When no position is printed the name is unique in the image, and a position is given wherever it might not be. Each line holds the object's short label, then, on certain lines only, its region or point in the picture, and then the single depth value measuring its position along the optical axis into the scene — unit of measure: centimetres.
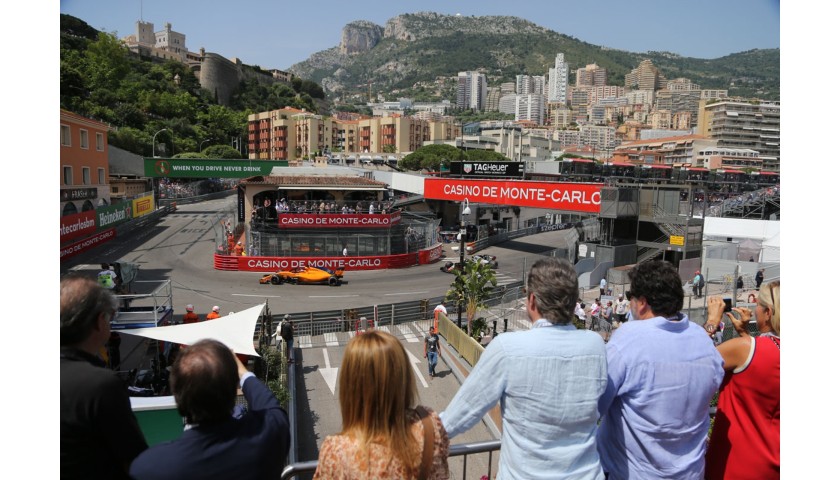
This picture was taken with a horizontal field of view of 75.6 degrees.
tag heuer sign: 3822
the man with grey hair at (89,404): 209
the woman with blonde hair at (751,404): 274
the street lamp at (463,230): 1707
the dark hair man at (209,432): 210
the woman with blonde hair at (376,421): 211
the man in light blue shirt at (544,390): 240
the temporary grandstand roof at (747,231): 2609
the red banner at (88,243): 2734
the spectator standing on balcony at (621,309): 1753
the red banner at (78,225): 2752
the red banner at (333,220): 2852
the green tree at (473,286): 1686
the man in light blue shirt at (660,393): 264
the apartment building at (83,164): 3241
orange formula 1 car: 2520
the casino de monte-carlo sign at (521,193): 2822
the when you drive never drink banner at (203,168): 4819
